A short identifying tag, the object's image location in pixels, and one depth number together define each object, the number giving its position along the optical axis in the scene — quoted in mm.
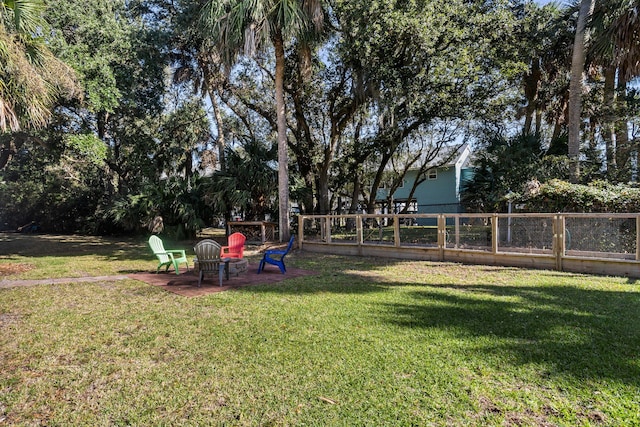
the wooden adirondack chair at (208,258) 6527
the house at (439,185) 25938
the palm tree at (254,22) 11141
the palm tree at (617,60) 10383
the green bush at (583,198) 8125
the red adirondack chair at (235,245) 8524
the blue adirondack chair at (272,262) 8016
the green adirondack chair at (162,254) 7741
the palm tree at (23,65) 6762
